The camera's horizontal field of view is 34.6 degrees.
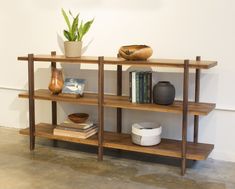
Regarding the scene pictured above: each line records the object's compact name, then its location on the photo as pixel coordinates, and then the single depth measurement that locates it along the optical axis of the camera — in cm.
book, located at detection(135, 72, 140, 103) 296
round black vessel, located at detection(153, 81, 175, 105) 284
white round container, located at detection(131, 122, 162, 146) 290
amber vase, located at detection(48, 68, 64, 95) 324
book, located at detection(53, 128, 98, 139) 313
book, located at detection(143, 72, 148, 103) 295
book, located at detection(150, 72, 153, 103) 295
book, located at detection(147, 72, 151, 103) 294
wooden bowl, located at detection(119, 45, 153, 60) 284
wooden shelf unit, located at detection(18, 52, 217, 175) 273
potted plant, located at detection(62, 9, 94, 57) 315
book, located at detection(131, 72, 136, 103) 297
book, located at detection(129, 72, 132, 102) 300
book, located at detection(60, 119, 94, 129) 316
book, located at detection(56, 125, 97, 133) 314
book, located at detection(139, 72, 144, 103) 295
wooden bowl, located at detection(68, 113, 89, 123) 319
